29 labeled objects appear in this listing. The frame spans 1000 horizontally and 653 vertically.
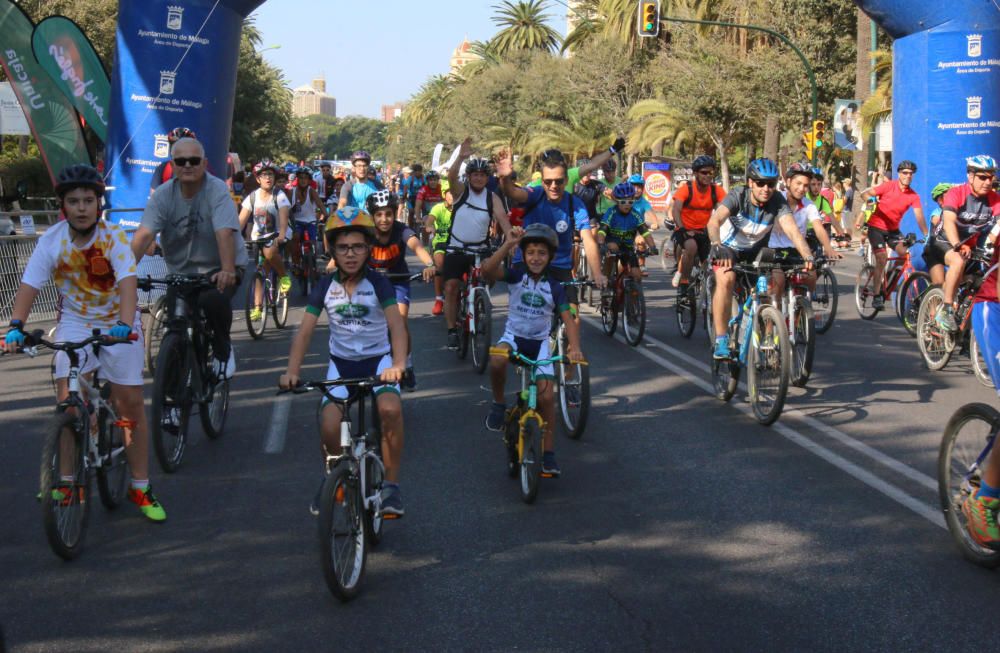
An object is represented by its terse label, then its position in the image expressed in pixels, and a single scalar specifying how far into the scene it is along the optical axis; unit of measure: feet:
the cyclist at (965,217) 34.53
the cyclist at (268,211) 45.69
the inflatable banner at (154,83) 51.19
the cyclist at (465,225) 38.45
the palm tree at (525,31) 296.92
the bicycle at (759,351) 27.63
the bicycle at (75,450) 17.80
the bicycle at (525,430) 21.33
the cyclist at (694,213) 43.50
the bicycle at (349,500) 15.93
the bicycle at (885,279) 45.65
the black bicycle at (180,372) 23.82
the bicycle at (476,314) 36.73
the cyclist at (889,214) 47.50
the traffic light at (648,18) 92.43
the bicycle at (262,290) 43.90
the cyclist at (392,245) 30.60
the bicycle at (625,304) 42.01
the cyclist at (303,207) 52.65
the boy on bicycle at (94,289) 19.67
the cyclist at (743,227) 30.63
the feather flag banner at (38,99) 51.24
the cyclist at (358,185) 46.62
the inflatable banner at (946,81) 52.75
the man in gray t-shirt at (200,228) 25.45
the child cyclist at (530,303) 23.47
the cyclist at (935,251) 37.78
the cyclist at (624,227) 43.93
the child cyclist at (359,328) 18.35
